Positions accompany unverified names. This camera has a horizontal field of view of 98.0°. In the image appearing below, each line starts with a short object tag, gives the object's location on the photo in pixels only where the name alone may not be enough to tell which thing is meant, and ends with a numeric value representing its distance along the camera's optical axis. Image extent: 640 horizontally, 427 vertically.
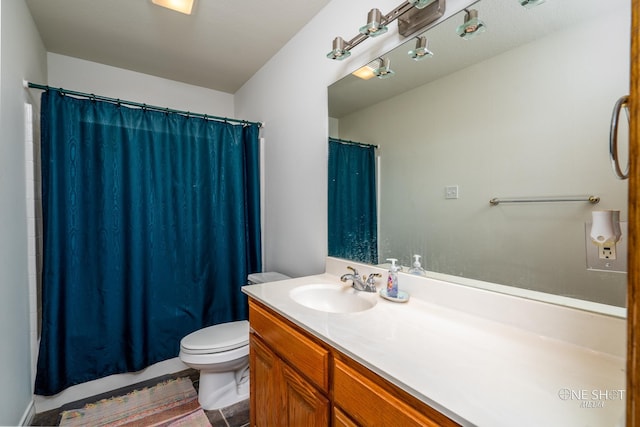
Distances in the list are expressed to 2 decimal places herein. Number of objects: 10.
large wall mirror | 0.79
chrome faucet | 1.32
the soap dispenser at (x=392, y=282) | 1.20
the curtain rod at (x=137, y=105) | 1.64
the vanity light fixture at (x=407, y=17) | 1.12
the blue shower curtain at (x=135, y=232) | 1.72
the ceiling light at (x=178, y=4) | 1.59
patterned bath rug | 1.62
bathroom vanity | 0.58
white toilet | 1.62
